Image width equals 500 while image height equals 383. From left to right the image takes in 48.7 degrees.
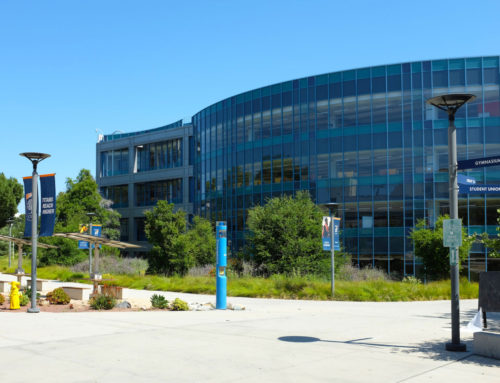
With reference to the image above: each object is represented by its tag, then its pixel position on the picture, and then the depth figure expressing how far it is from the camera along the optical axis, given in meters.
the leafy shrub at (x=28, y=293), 20.33
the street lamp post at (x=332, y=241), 22.67
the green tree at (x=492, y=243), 13.73
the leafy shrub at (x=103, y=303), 18.14
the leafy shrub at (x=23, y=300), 19.25
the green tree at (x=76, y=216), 45.31
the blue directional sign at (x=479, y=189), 10.40
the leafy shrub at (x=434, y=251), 31.84
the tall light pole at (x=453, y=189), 10.38
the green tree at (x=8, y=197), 68.25
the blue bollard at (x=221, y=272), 18.72
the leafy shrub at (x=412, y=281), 25.63
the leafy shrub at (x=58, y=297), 19.72
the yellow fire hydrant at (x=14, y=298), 18.09
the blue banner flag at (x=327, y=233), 22.82
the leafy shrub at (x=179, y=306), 18.08
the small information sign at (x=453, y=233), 10.52
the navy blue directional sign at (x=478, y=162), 10.20
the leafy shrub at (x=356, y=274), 30.45
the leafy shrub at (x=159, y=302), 18.44
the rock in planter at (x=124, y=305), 18.47
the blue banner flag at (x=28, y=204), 18.45
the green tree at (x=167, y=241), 37.97
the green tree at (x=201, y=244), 38.56
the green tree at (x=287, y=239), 30.50
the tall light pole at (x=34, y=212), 17.25
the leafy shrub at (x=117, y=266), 40.66
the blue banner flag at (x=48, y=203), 18.41
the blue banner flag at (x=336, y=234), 23.12
